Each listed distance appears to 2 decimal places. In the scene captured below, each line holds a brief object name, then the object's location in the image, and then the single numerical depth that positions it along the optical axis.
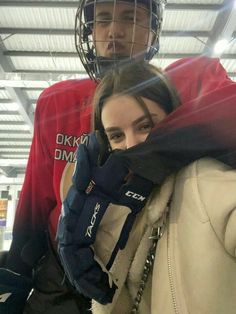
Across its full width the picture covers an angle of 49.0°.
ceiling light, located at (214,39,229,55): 2.16
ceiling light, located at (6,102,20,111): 3.51
